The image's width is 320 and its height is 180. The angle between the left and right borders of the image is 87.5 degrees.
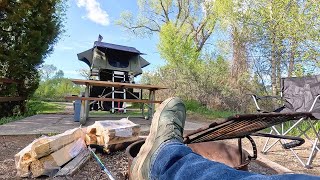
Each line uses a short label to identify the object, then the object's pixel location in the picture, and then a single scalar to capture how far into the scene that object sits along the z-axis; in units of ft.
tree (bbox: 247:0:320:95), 12.27
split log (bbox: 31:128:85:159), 3.85
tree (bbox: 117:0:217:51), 30.79
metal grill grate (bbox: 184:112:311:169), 2.35
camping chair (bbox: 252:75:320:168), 6.36
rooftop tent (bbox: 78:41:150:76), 15.36
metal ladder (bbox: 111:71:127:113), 15.40
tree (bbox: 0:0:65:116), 10.94
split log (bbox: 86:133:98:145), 5.30
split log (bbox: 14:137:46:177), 3.83
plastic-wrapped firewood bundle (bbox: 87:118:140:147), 5.08
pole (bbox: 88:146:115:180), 3.62
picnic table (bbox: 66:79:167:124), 8.48
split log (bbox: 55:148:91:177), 3.83
